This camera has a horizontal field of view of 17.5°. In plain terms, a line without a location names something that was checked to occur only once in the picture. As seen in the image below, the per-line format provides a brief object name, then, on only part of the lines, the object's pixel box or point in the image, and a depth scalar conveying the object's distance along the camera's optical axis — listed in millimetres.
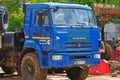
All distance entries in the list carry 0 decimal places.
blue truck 13477
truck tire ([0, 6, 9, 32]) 17048
